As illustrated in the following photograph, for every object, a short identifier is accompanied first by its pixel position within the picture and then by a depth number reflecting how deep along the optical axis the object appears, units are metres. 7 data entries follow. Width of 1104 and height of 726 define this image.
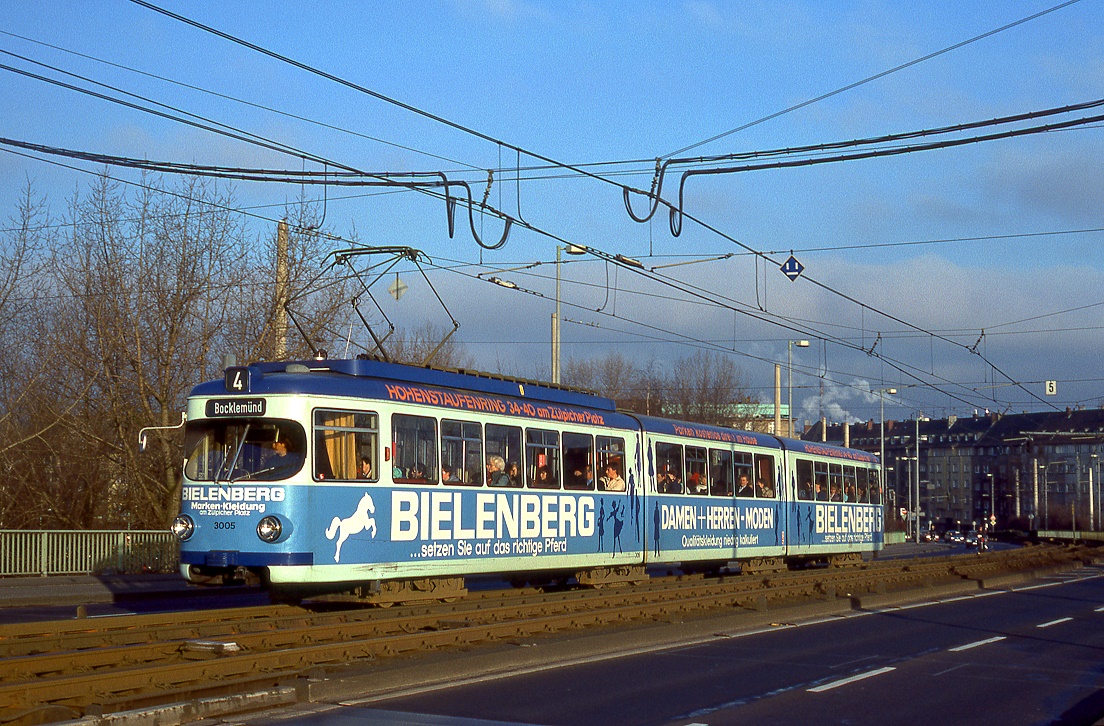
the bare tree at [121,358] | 31.38
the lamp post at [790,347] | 47.66
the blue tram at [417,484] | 15.40
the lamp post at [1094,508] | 87.43
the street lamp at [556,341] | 34.23
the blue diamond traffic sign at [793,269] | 27.58
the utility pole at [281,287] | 27.22
